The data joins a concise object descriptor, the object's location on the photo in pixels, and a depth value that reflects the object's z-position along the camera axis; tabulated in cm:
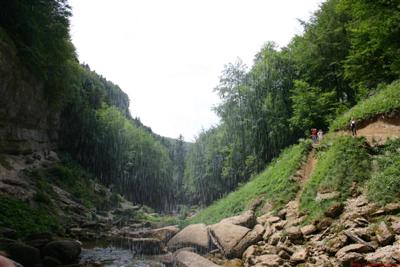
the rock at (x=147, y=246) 1961
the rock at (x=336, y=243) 1152
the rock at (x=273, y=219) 1695
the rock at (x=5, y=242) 1314
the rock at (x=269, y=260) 1257
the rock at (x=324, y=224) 1356
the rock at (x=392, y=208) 1158
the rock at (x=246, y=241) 1581
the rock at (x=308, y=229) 1377
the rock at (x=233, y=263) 1474
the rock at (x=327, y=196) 1490
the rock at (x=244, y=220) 1830
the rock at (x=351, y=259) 1014
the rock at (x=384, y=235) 1025
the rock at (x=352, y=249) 1045
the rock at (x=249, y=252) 1469
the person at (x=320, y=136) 2441
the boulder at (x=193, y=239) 1784
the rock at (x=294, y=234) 1402
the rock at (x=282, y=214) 1738
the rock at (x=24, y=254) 1314
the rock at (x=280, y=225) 1597
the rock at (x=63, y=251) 1484
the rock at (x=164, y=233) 2346
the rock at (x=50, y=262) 1404
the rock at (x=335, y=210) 1380
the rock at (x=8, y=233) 1584
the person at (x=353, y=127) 2025
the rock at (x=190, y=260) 1441
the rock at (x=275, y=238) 1483
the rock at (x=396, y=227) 1038
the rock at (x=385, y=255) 898
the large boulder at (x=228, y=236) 1609
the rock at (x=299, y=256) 1232
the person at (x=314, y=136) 2479
